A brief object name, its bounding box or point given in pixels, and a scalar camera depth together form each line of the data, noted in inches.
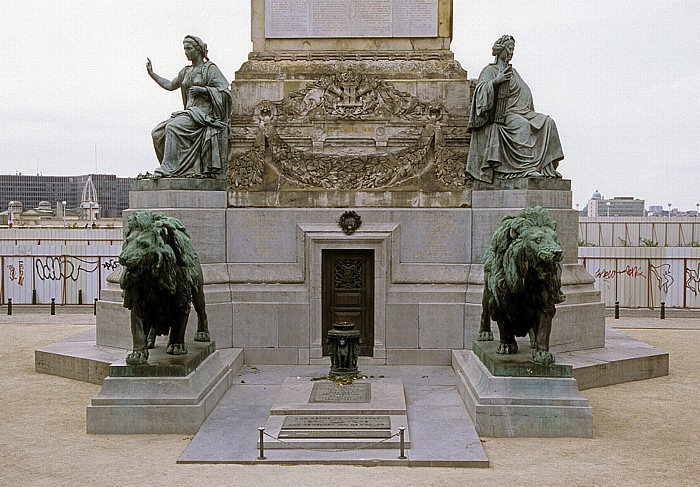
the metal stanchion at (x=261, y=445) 365.1
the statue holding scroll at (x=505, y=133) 575.5
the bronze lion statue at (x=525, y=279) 412.8
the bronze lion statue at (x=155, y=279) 415.2
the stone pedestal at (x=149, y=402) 410.9
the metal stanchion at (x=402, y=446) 363.3
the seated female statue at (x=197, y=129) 580.4
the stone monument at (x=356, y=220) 567.2
